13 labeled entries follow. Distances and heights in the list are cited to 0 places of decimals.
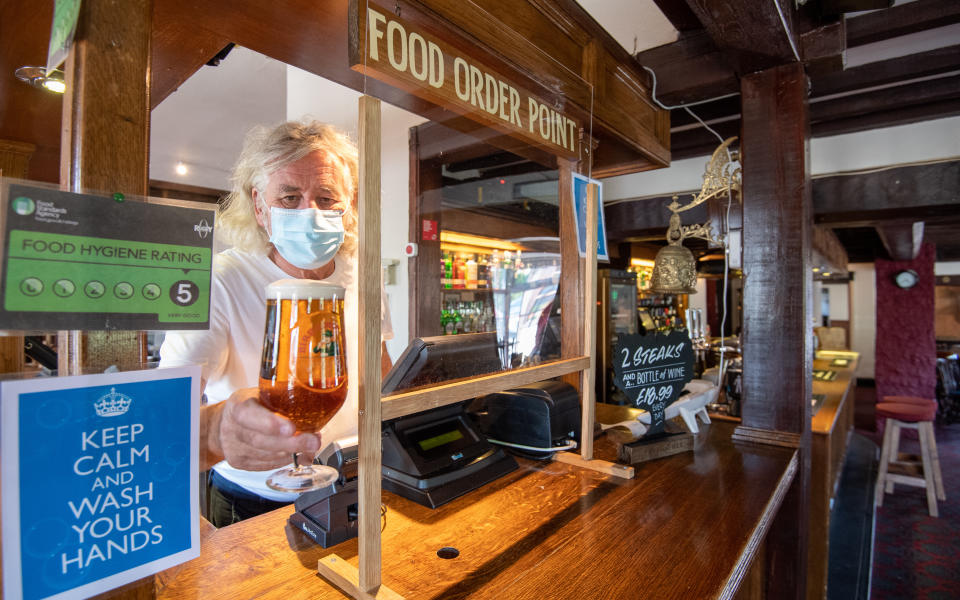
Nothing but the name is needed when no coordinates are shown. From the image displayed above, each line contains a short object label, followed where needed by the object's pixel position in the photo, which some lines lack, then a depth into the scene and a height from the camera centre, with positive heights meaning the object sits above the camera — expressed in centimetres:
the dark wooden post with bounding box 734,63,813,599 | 199 +5
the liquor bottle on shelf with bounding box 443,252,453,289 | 300 +21
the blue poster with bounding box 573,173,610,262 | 157 +31
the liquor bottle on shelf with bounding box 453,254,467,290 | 285 +18
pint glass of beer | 77 -8
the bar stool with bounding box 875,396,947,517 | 443 -133
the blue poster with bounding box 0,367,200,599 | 53 -20
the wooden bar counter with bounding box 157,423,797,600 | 91 -51
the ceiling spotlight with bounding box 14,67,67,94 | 110 +50
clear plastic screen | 104 +43
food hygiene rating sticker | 52 +5
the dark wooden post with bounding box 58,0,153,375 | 59 +22
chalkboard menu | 158 -22
